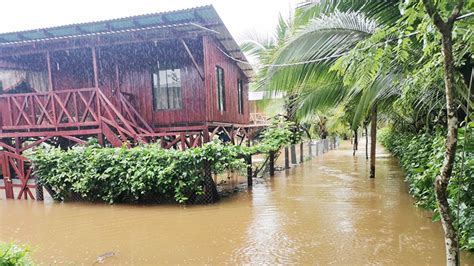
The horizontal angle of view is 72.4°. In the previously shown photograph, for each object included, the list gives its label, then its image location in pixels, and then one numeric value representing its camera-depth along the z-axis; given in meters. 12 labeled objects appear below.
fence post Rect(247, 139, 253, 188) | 8.59
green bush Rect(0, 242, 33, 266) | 2.23
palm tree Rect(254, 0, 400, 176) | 4.56
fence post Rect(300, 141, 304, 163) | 13.76
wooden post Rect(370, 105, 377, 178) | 8.64
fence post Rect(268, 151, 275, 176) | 10.29
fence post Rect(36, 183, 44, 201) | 7.85
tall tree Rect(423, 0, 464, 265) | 1.64
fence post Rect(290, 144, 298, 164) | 13.10
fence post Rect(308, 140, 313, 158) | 15.74
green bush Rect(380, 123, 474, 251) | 3.12
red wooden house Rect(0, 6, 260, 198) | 9.16
